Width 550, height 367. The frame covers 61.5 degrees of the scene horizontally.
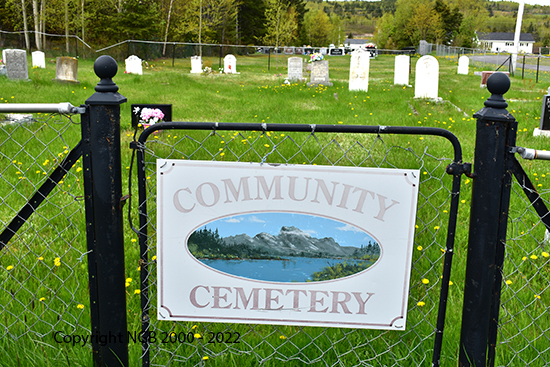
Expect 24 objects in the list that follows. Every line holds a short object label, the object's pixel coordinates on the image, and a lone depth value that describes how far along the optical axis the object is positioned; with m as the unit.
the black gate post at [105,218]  1.76
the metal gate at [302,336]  1.82
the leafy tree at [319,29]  94.46
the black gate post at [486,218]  1.69
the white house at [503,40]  131.25
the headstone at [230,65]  24.03
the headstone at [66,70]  13.13
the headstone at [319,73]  14.67
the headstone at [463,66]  24.90
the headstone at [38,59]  21.44
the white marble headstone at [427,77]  11.40
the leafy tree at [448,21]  73.19
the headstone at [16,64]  12.95
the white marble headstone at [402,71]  15.23
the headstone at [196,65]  23.38
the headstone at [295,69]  16.48
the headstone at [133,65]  20.42
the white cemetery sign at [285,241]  1.77
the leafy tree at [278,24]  45.23
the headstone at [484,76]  16.25
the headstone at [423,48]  45.50
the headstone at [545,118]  7.40
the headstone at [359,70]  13.34
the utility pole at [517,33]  21.79
